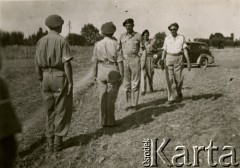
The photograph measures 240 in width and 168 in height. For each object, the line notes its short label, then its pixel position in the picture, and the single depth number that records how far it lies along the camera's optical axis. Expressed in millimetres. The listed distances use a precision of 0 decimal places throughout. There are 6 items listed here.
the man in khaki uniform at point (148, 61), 9391
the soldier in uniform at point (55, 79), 4930
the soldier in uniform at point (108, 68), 5918
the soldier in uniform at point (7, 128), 3131
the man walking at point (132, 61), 7238
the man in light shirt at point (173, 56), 7406
